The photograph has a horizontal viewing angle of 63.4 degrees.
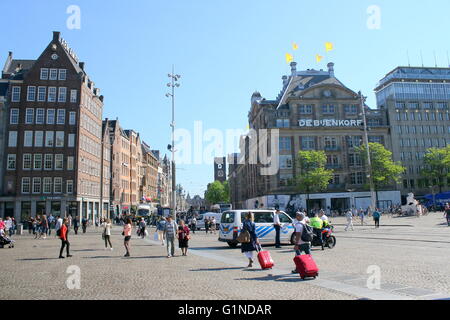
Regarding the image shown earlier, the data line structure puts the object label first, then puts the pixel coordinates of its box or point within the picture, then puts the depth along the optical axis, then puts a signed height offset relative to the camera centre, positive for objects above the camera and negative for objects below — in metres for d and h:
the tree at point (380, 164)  60.45 +7.26
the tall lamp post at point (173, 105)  31.56 +10.05
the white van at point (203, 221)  44.19 -0.89
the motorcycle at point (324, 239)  17.19 -1.39
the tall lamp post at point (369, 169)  41.12 +4.79
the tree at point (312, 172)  59.84 +6.23
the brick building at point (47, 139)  52.69 +11.78
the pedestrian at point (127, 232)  16.60 -0.75
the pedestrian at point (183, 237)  16.34 -1.02
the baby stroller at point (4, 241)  22.22 -1.30
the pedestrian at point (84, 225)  38.94 -0.83
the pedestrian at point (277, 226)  18.44 -0.74
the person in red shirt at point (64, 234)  16.16 -0.72
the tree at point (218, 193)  134.25 +7.29
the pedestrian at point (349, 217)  30.17 -0.66
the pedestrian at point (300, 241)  10.69 -0.89
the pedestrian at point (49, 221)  37.94 -0.35
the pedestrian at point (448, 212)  30.13 -0.49
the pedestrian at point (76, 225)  38.69 -0.86
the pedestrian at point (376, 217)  31.34 -0.75
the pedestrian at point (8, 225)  32.20 -0.48
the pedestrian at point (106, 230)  19.85 -0.74
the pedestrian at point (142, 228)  30.00 -1.03
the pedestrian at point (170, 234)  16.23 -0.87
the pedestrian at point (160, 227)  23.83 -0.83
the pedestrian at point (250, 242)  12.38 -1.02
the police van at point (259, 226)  18.64 -0.73
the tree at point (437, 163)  70.25 +8.10
